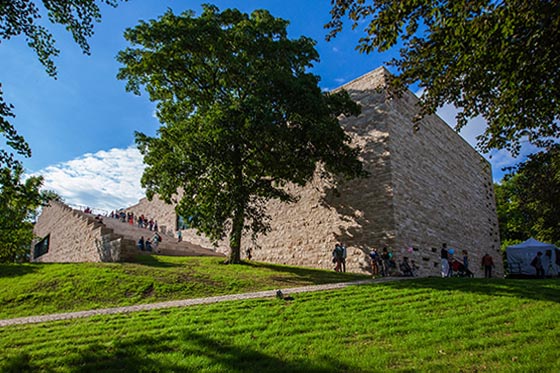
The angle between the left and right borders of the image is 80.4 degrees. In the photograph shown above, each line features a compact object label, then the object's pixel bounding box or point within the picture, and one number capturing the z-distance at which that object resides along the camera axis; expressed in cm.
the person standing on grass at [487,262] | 1600
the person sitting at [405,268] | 1421
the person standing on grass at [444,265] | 1457
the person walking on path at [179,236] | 2691
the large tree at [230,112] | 1336
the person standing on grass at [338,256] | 1530
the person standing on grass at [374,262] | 1452
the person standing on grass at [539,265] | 1722
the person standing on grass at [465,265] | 1496
